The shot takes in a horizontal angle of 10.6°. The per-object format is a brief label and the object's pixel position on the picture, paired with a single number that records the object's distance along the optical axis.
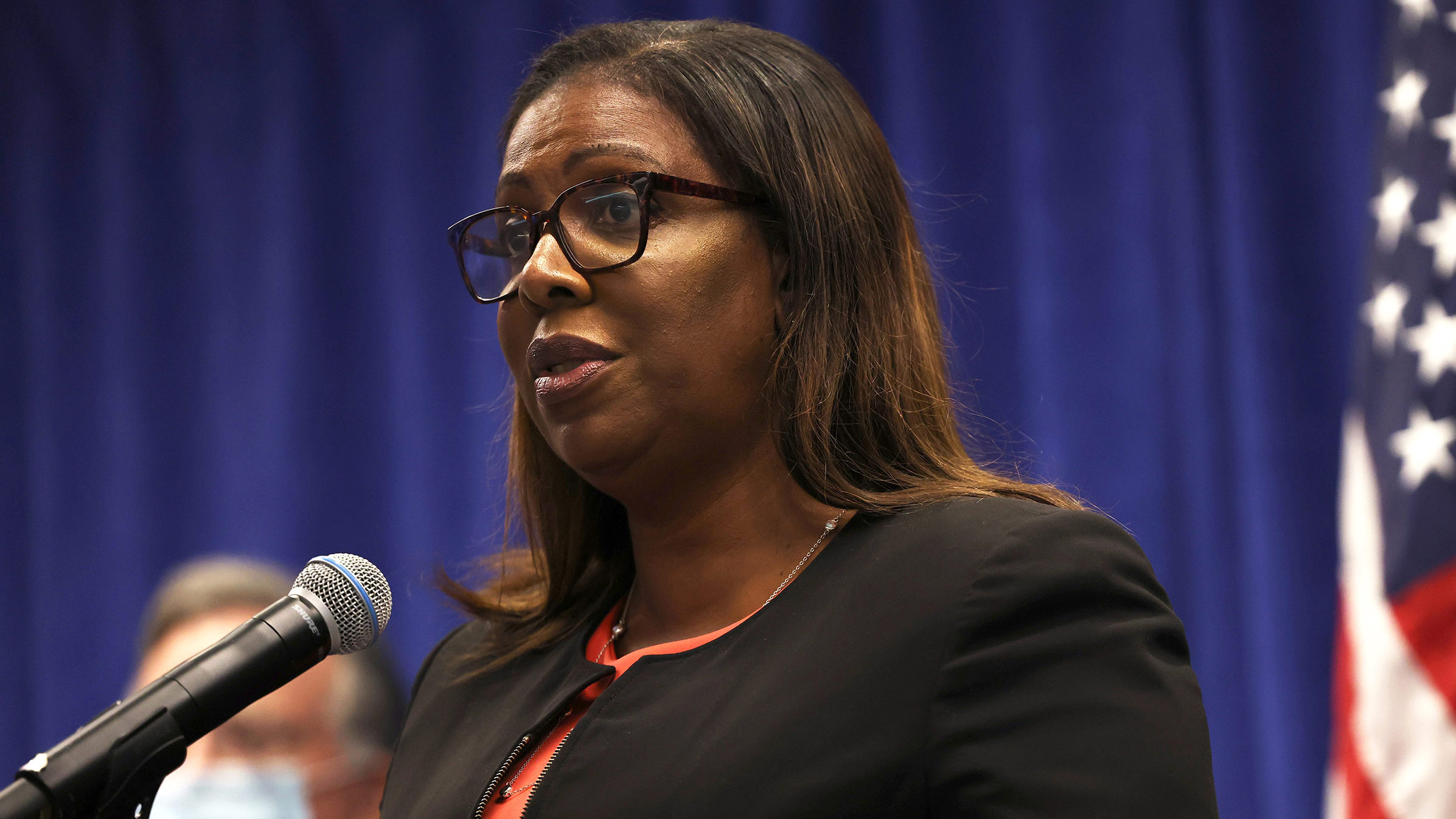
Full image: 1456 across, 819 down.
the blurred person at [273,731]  4.91
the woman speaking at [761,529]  4.18
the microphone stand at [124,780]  4.12
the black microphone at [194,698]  4.13
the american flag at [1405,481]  4.81
